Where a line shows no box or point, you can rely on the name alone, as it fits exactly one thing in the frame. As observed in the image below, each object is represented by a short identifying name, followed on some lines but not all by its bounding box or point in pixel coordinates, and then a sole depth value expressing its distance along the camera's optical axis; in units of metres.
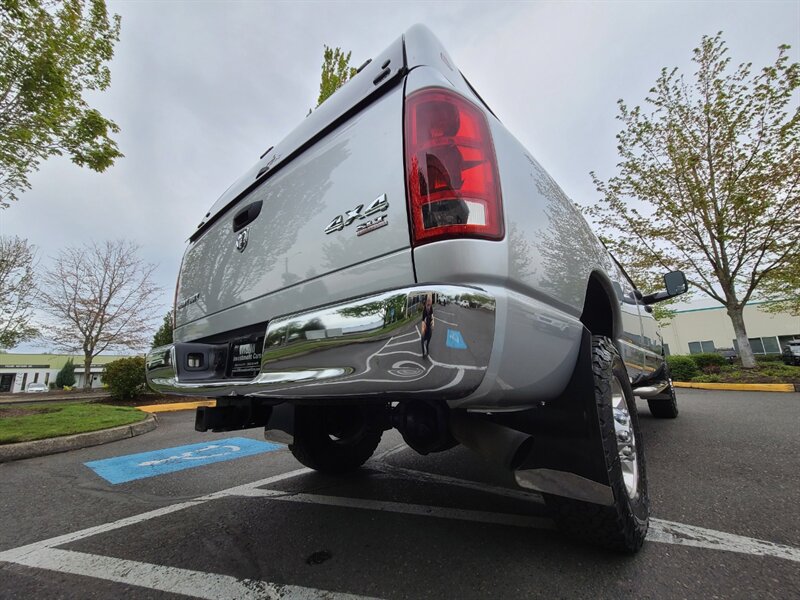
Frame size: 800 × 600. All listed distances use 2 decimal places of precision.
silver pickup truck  1.07
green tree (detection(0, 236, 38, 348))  16.52
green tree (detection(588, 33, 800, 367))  10.88
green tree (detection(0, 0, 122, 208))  5.79
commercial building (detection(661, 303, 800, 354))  31.70
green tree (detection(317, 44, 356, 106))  8.35
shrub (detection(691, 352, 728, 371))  14.44
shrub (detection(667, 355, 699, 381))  12.86
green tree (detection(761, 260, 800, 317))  11.98
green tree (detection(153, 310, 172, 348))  10.95
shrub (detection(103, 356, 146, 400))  9.34
